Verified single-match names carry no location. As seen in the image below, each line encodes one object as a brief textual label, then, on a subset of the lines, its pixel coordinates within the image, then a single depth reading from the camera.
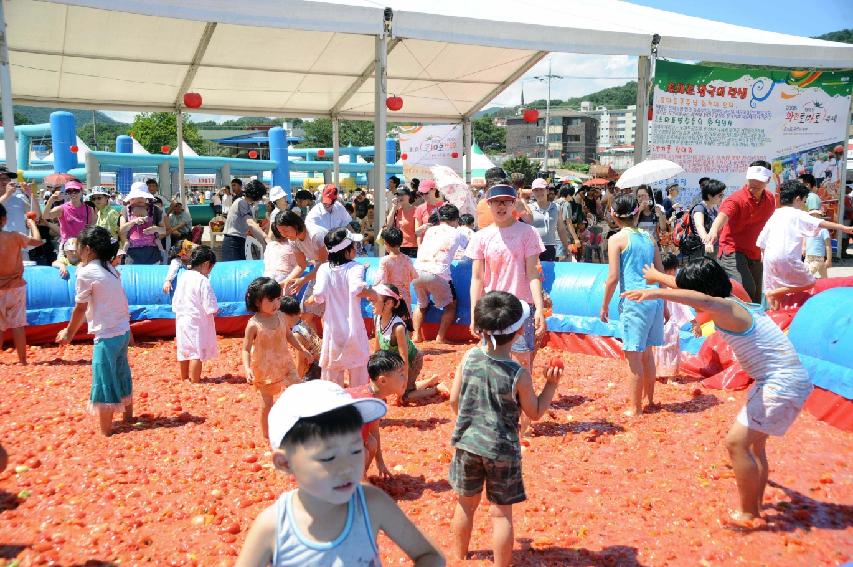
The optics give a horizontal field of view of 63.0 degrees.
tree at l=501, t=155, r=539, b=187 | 75.88
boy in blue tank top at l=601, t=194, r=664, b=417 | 5.92
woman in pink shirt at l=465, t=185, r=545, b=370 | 5.49
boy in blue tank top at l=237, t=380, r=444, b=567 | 1.98
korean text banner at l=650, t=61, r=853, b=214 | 12.55
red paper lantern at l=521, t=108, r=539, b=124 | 17.97
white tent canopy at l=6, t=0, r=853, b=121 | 10.44
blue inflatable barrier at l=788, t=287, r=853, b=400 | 5.56
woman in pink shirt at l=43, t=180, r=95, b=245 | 10.45
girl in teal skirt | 5.69
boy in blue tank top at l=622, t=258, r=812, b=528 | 3.93
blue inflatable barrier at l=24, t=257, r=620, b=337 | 8.46
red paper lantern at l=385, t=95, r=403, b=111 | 13.61
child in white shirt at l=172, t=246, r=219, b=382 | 7.31
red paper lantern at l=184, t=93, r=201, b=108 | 14.88
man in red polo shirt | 7.39
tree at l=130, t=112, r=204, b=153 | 81.19
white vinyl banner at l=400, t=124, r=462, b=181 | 16.52
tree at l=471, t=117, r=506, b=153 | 145.12
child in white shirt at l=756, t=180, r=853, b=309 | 6.66
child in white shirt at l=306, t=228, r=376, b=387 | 5.33
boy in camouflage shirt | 3.39
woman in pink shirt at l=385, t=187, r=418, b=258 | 11.99
